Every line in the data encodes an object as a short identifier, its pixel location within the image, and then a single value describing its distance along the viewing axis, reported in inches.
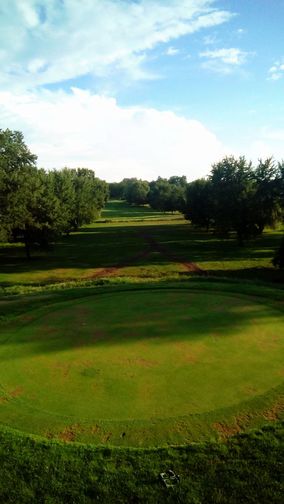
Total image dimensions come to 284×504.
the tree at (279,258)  1357.0
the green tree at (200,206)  2849.4
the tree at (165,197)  4950.3
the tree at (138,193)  6889.8
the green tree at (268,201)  2123.5
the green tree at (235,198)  2154.3
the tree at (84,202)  3078.2
